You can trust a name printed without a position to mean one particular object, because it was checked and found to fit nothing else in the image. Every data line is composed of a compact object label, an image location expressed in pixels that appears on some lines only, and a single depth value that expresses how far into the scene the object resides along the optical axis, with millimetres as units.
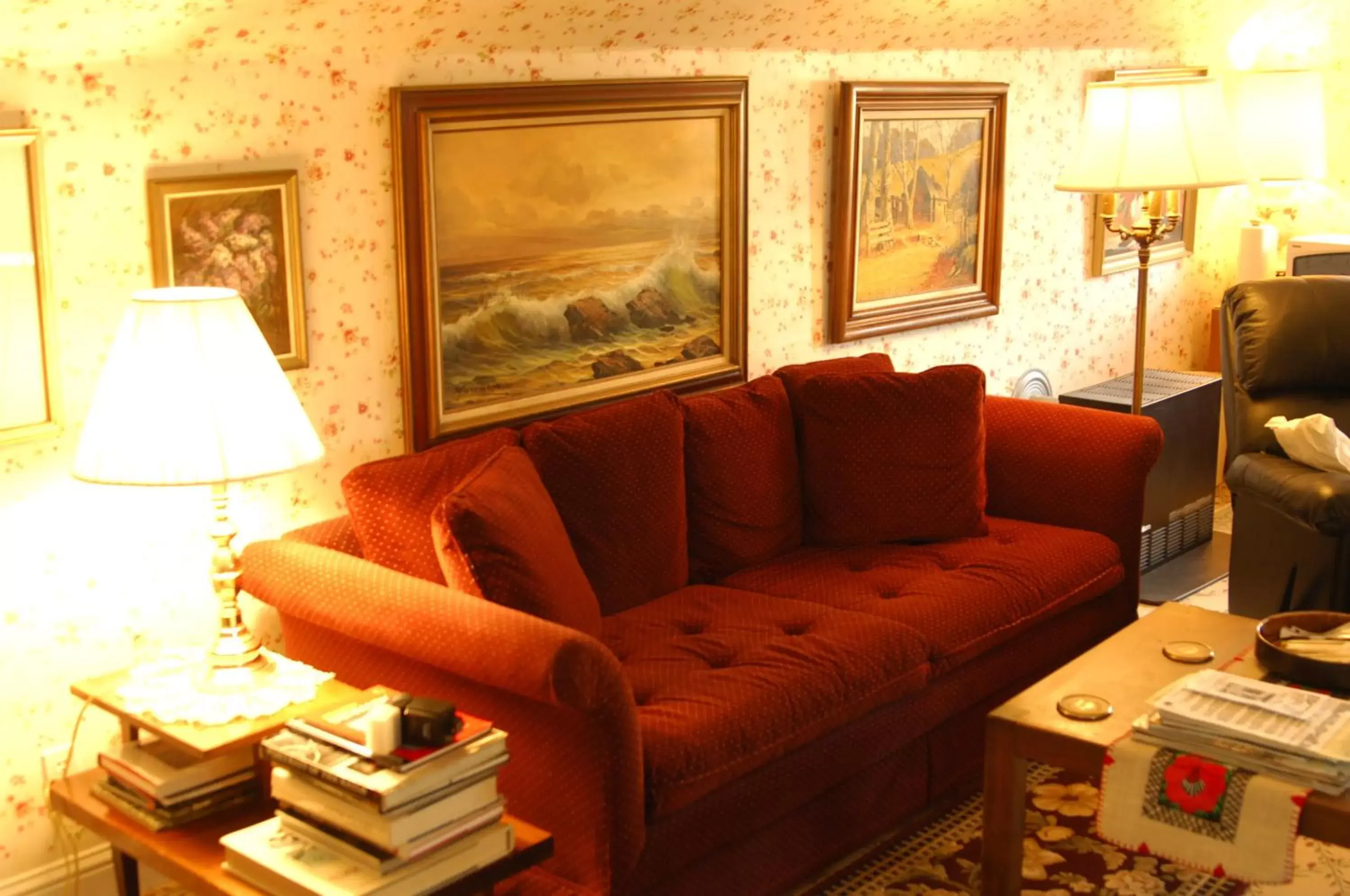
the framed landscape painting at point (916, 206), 4363
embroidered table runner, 2365
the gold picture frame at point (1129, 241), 5500
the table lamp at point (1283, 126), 5797
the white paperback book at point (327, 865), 2182
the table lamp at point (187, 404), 2375
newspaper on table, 2408
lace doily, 2502
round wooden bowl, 2686
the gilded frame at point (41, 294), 2580
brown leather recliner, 4012
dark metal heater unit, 4938
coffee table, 2555
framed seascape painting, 3268
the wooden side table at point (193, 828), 2342
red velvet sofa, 2445
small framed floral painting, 2807
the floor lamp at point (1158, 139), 3756
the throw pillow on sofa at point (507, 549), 2656
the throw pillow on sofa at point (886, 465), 3754
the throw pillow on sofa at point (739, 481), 3566
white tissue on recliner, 3885
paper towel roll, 5980
